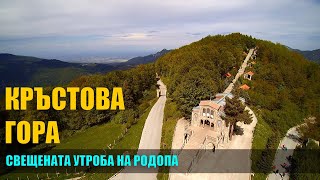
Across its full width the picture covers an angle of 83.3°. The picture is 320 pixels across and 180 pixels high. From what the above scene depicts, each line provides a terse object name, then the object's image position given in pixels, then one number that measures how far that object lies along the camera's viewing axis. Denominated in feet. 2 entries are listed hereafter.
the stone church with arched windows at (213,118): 106.43
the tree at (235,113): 104.44
